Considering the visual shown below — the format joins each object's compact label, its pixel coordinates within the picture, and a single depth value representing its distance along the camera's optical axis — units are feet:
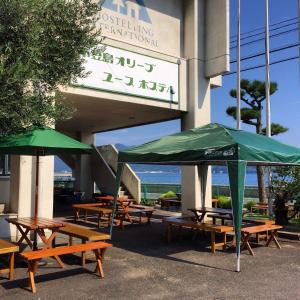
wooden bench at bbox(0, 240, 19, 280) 19.44
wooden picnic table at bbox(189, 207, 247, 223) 35.35
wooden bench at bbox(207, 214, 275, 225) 32.05
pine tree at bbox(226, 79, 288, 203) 64.95
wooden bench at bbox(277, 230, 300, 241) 34.14
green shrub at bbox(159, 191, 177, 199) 65.41
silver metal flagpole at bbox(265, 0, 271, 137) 49.21
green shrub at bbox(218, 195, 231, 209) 56.65
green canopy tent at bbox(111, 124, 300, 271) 24.25
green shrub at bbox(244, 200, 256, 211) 56.06
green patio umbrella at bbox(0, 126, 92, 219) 21.86
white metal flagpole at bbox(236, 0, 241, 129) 54.39
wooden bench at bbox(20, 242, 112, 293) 18.85
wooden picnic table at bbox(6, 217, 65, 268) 23.22
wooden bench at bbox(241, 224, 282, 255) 27.50
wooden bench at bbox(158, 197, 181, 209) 58.13
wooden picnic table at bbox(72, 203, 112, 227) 39.54
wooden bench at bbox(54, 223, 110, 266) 22.68
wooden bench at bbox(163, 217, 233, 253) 28.02
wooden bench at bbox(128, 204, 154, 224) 41.11
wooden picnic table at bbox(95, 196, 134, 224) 41.46
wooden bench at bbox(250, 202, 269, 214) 50.58
